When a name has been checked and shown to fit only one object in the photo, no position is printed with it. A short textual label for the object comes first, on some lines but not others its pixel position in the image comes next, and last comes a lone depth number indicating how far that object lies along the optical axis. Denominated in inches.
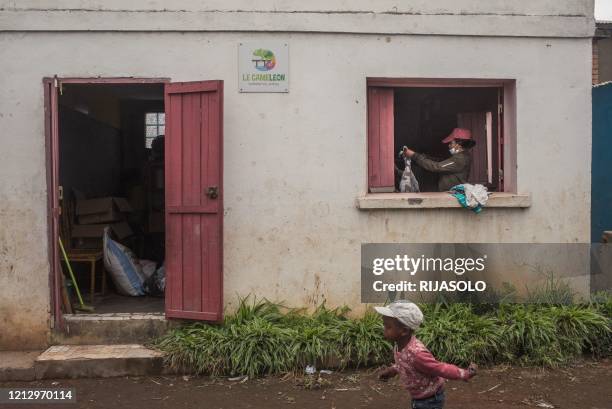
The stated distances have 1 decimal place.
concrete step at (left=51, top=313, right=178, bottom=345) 224.1
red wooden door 217.2
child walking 128.8
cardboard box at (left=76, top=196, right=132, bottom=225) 290.2
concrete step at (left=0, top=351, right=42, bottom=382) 206.5
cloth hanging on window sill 230.8
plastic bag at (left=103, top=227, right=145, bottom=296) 275.1
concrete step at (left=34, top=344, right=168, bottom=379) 207.6
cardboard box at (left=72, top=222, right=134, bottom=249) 286.0
